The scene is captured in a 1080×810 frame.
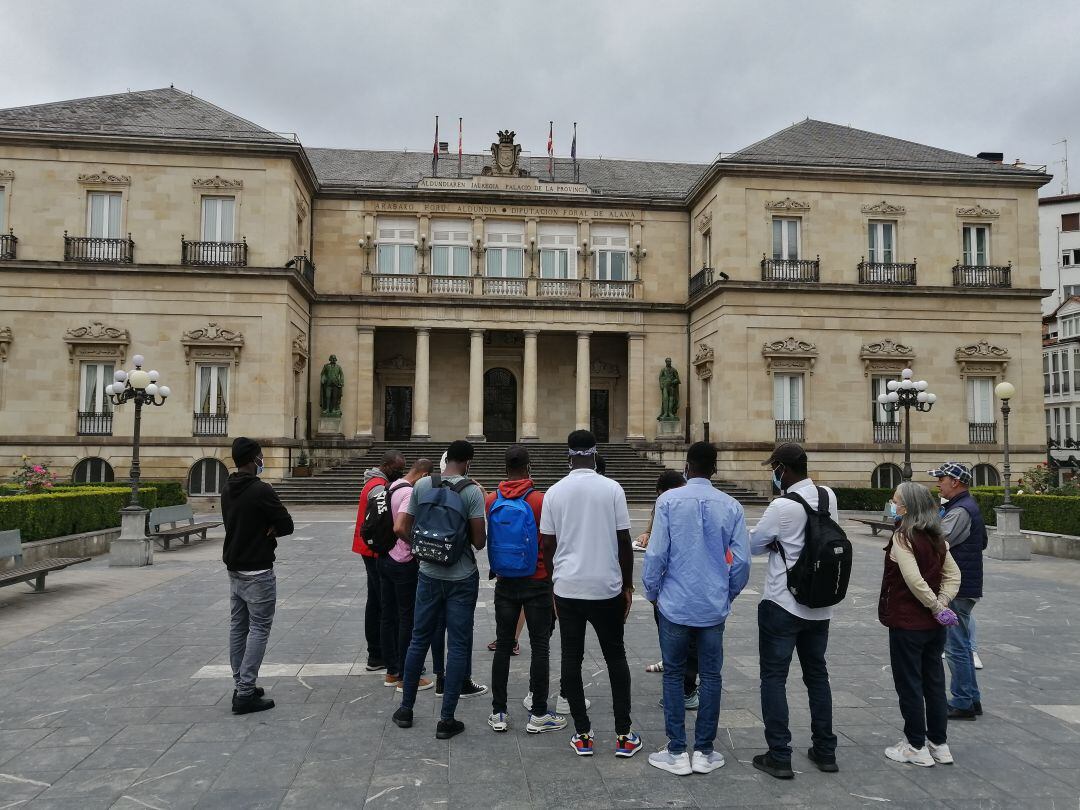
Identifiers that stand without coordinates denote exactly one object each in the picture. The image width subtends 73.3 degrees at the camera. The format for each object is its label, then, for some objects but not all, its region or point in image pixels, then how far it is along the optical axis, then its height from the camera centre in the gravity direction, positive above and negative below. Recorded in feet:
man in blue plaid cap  19.13 -3.49
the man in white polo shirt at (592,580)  16.44 -3.23
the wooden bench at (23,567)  32.75 -6.33
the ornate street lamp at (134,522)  44.14 -5.34
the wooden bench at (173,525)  50.38 -6.77
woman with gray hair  16.12 -4.09
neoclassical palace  84.43 +18.38
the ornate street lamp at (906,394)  61.31 +3.96
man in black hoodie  19.48 -3.40
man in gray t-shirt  18.03 -4.14
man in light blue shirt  15.72 -3.19
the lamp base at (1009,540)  49.42 -6.80
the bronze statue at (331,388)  96.58 +6.46
